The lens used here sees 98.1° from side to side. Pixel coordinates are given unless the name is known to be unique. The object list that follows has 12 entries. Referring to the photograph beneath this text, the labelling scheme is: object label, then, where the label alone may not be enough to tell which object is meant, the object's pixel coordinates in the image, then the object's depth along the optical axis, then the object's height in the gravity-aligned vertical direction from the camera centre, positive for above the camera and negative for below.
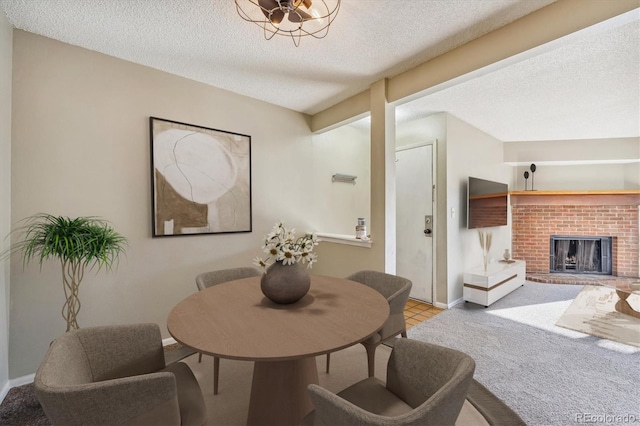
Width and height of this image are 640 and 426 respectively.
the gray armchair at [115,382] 0.80 -0.59
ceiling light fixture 1.59 +1.28
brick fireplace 4.80 -0.19
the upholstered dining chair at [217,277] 1.80 -0.49
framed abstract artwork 2.48 +0.32
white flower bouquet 1.45 -0.19
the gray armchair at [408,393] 0.74 -0.57
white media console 3.39 -0.93
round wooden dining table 1.01 -0.48
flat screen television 3.70 +0.12
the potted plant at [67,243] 1.73 -0.20
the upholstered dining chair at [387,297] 1.60 -0.56
